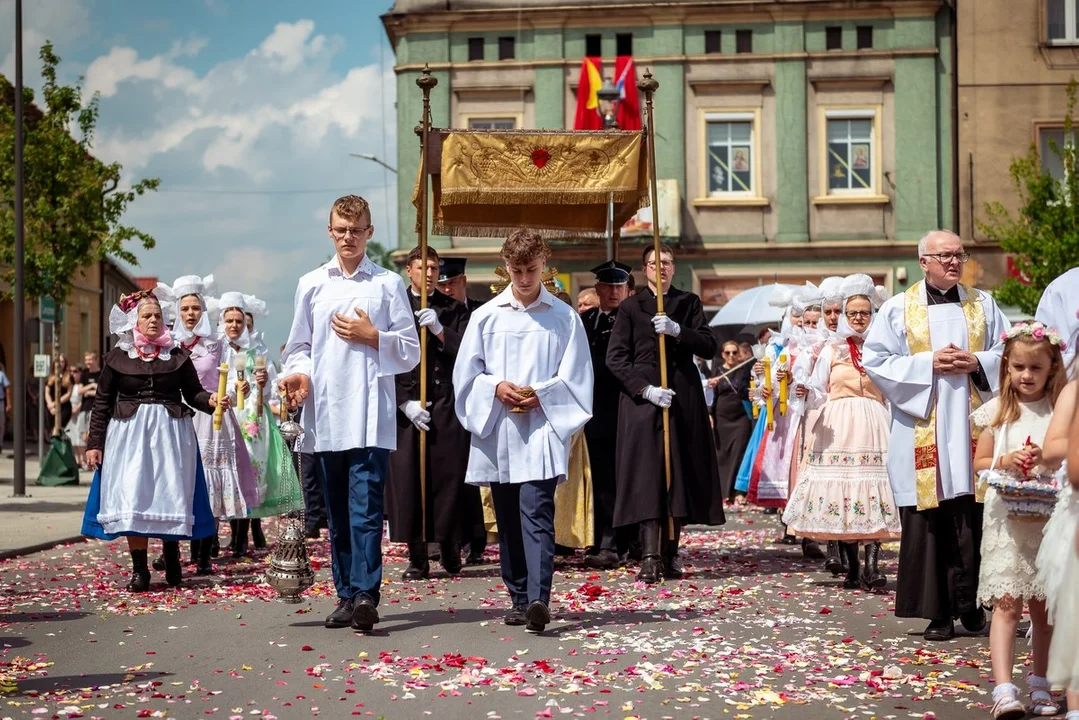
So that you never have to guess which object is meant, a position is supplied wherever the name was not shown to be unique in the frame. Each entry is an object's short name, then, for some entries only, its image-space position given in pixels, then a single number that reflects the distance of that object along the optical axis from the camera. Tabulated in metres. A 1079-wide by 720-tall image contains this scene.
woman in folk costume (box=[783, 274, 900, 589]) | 10.41
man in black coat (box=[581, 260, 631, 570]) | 12.09
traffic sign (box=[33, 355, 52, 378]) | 23.78
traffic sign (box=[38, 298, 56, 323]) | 22.52
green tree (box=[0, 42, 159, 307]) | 26.16
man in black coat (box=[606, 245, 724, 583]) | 11.22
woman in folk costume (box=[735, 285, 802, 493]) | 14.46
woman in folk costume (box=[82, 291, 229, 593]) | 10.72
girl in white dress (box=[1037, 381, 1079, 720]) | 5.36
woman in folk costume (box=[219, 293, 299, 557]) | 12.81
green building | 34.78
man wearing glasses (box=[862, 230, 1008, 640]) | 8.38
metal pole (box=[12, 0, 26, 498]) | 20.33
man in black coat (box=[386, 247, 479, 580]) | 11.43
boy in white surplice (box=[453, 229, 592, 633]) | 8.70
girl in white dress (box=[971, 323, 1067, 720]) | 6.41
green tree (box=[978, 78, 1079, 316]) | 30.55
